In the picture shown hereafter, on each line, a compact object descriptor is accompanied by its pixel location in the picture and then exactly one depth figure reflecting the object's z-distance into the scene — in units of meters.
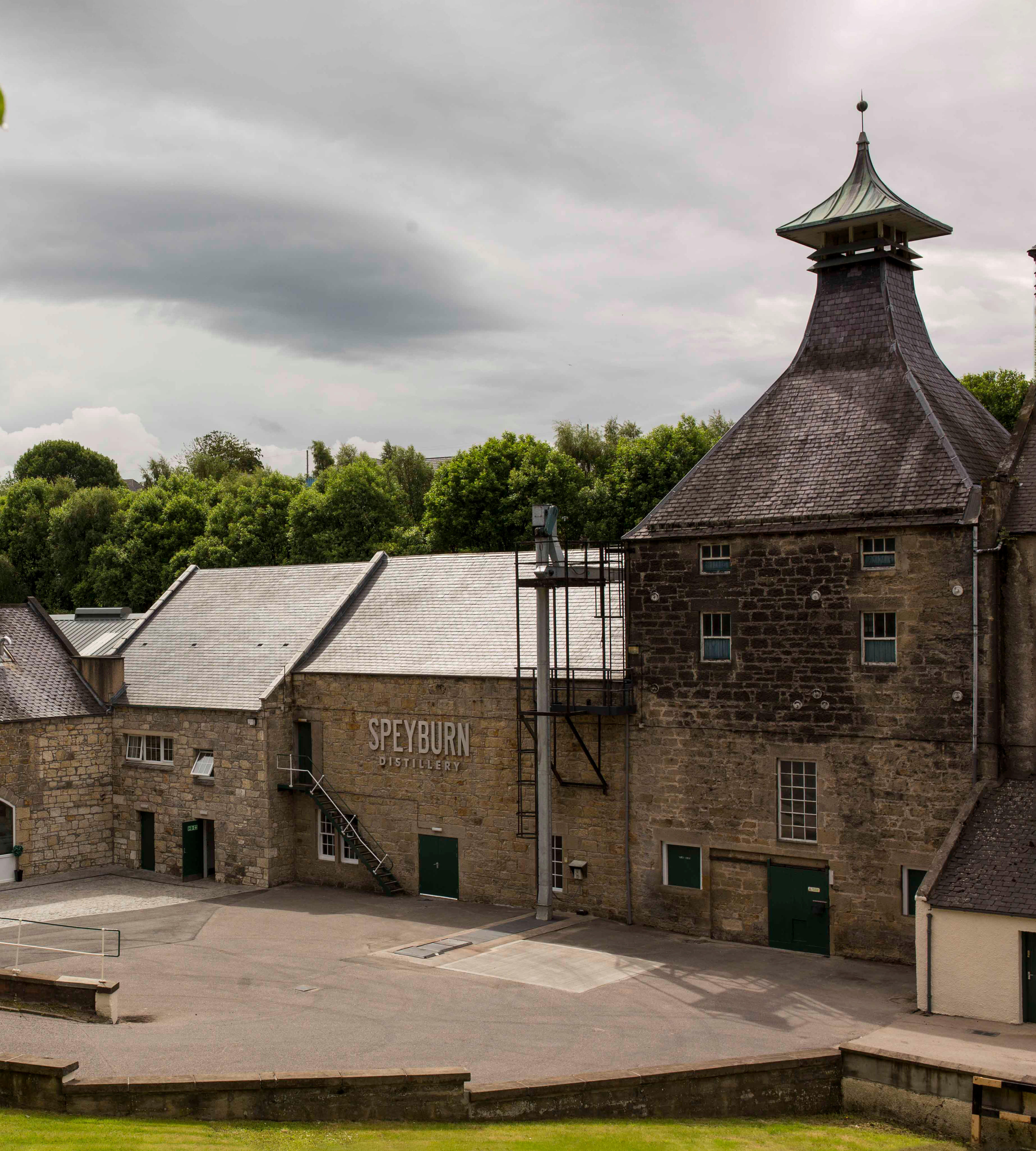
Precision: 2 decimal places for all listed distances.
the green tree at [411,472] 75.00
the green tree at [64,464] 89.62
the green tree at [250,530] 59.22
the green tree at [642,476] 51.88
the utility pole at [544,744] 26.17
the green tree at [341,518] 56.97
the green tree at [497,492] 52.19
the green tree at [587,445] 66.25
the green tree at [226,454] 93.94
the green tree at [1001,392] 47.69
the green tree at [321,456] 92.06
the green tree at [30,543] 70.69
